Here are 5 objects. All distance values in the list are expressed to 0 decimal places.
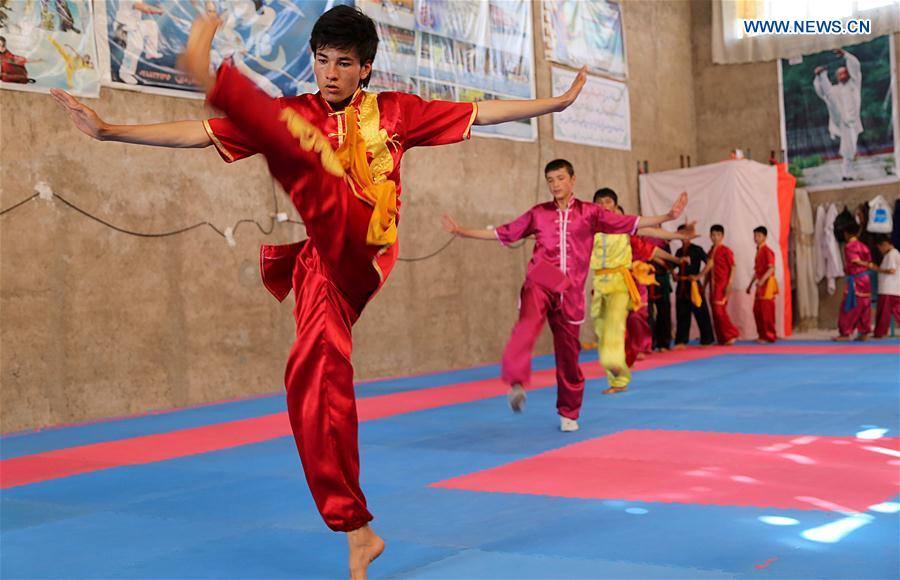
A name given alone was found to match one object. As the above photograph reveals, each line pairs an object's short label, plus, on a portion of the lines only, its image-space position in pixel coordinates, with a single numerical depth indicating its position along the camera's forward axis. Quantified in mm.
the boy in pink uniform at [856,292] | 10984
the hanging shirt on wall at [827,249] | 13344
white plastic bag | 13031
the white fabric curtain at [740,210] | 12320
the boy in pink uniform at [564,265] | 5223
